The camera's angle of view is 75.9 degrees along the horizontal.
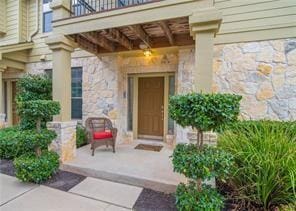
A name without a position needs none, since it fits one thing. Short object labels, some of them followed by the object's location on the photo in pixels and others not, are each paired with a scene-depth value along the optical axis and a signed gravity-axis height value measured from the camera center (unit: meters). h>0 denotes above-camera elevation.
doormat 5.30 -1.32
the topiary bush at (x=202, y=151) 2.24 -0.63
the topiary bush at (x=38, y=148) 3.39 -0.91
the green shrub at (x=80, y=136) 5.48 -1.06
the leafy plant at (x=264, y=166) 2.30 -0.78
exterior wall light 5.30 +1.40
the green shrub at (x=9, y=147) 4.67 -1.17
